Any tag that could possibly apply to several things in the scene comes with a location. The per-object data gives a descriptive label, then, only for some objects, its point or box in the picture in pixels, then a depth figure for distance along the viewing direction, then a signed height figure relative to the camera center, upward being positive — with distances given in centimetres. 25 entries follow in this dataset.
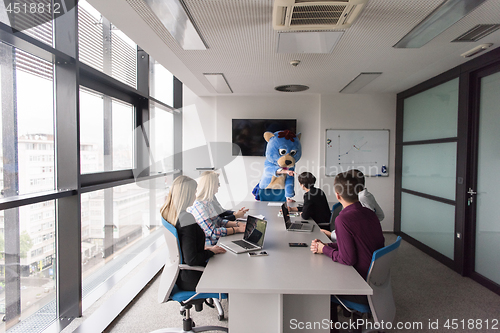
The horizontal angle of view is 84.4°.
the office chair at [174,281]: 196 -89
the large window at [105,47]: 269 +124
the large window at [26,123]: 192 +26
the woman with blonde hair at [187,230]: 195 -52
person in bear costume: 402 -1
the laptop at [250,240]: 218 -68
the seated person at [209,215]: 248 -53
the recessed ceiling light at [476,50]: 283 +118
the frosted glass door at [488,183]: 300 -26
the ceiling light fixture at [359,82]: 384 +118
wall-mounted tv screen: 518 +52
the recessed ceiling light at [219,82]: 389 +119
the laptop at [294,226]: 274 -69
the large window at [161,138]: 441 +33
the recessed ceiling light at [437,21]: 202 +114
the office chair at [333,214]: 300 -60
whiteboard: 508 +20
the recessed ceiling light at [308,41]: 246 +112
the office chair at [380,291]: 176 -89
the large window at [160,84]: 427 +125
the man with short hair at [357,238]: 185 -53
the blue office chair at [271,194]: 433 -57
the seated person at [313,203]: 312 -50
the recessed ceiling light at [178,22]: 202 +112
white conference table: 158 -74
